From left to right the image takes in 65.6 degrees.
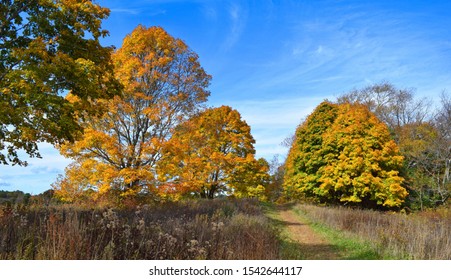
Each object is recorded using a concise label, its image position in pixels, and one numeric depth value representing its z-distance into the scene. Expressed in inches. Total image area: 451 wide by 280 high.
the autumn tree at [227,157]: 1240.2
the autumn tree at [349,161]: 1147.9
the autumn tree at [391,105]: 1811.0
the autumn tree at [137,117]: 674.2
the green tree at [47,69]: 452.4
